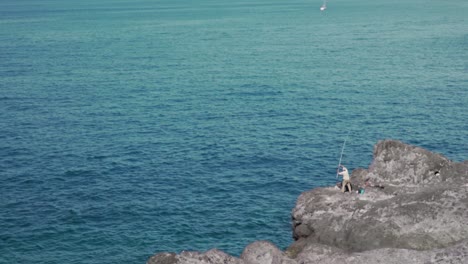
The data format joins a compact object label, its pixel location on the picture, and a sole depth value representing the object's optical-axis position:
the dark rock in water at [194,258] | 30.98
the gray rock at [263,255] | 32.31
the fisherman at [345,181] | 44.81
